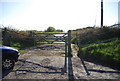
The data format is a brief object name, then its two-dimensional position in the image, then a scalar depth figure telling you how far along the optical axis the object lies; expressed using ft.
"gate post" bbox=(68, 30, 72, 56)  16.73
